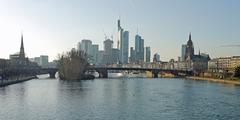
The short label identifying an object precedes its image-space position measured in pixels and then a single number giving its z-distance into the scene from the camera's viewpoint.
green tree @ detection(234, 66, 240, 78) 83.03
